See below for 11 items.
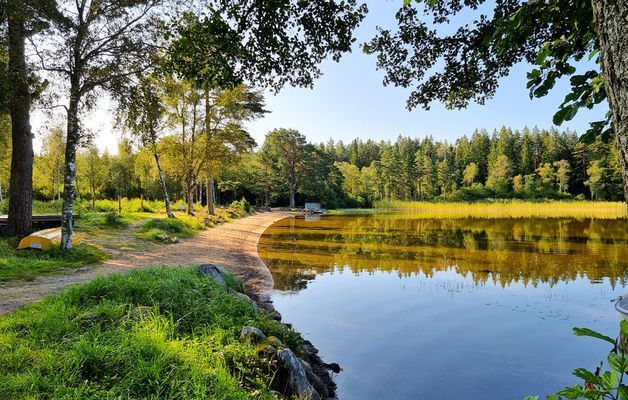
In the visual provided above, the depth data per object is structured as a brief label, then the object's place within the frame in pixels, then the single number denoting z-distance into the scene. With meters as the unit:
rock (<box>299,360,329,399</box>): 4.55
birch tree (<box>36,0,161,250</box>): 9.82
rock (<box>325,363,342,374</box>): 5.45
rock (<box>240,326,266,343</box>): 4.44
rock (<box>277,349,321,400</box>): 3.91
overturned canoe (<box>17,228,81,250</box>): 9.95
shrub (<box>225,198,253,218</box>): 33.19
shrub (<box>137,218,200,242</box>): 14.98
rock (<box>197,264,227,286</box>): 7.22
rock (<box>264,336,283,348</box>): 4.43
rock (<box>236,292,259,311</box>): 6.37
